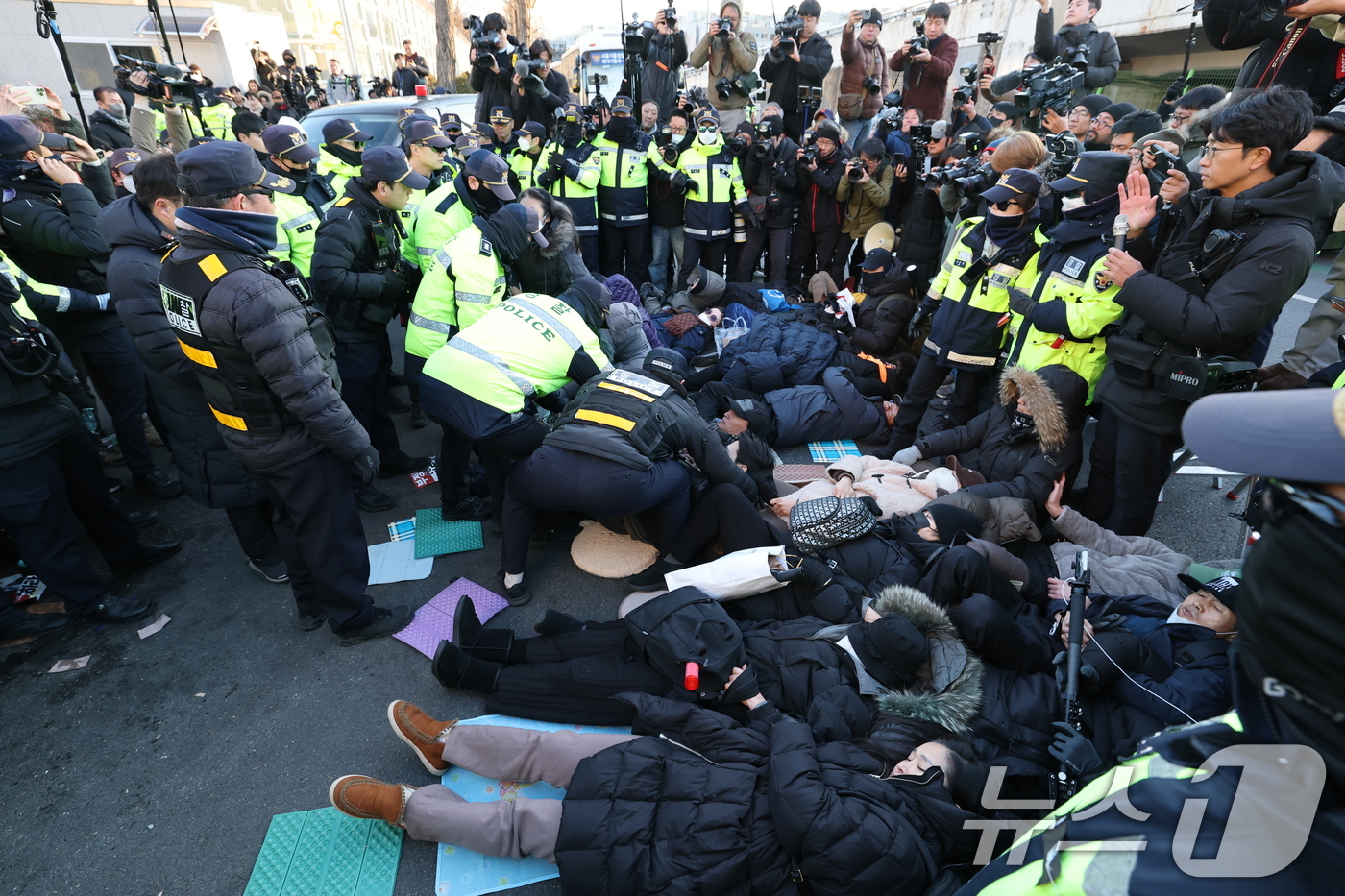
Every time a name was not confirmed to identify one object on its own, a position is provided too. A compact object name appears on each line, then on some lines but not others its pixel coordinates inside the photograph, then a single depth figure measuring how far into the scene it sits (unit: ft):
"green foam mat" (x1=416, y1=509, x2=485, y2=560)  11.79
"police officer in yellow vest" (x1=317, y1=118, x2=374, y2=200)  15.52
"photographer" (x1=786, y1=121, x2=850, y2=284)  21.52
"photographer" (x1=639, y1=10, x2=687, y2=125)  26.50
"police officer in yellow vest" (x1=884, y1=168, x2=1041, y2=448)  12.76
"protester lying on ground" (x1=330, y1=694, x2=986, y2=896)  6.00
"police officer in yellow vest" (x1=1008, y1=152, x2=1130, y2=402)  10.98
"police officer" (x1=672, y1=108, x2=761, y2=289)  21.49
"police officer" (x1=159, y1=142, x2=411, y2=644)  7.73
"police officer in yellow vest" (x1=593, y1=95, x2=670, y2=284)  21.52
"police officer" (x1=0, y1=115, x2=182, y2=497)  10.82
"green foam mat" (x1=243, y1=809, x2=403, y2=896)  6.76
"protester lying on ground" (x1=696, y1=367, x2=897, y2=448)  14.84
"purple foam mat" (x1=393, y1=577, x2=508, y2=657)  9.89
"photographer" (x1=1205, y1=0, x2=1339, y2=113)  12.67
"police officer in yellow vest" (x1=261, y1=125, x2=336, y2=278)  13.29
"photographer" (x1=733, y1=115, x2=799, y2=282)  22.22
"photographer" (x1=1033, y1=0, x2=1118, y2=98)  19.16
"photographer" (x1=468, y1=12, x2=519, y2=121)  25.08
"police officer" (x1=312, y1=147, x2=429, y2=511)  12.08
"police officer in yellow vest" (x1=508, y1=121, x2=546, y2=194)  22.44
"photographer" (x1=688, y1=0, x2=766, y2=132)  25.61
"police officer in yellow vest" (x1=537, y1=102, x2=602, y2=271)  21.65
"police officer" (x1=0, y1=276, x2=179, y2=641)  8.69
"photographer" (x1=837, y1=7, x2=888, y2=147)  24.54
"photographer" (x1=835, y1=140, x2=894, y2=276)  20.56
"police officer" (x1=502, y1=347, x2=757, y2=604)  9.57
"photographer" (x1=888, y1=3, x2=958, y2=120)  22.94
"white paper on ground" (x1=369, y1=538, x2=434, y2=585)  11.21
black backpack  7.89
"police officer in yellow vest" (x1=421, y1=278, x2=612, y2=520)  9.93
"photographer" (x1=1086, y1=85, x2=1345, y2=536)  8.60
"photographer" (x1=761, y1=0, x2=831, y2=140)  24.84
